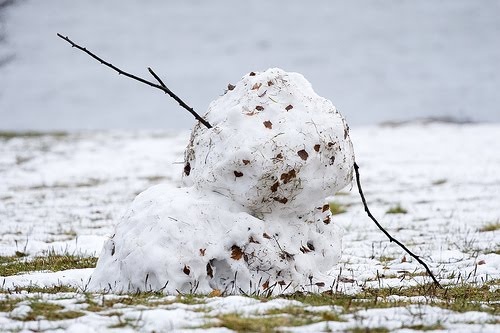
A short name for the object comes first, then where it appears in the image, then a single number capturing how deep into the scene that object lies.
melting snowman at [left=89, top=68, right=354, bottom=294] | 10.86
